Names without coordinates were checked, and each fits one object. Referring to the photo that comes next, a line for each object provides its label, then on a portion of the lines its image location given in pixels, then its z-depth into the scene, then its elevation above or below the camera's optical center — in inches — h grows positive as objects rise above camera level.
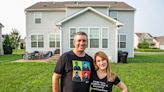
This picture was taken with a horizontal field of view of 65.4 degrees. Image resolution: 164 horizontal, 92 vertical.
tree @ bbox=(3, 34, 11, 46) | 784.6 +29.2
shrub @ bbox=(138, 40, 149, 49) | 1353.5 +5.0
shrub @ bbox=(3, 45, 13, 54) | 727.6 -19.6
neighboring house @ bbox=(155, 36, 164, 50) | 1878.0 +67.0
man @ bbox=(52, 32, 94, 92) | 66.6 -10.8
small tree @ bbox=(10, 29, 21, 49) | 1204.7 +74.4
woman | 69.9 -17.4
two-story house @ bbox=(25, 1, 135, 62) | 409.3 +68.2
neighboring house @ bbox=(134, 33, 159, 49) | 1792.9 +96.8
